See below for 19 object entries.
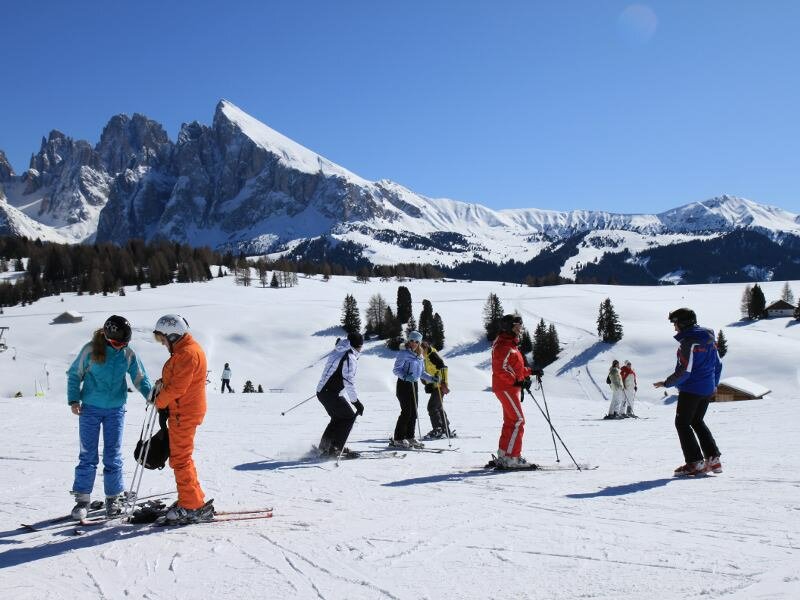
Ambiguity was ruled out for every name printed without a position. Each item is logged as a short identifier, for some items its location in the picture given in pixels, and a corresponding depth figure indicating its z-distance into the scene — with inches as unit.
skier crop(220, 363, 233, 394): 1278.4
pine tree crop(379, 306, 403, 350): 3164.4
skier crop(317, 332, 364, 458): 382.6
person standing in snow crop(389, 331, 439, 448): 449.7
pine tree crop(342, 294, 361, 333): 3204.5
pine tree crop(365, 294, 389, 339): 3260.3
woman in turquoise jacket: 250.1
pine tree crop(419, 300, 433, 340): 3211.1
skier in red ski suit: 336.2
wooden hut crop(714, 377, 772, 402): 1656.0
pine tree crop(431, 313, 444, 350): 3120.6
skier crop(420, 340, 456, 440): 506.9
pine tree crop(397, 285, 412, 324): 3535.9
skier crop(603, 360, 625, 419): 754.1
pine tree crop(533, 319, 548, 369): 2819.9
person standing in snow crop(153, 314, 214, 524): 233.3
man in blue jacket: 308.0
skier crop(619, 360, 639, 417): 779.0
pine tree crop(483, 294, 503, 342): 3117.9
